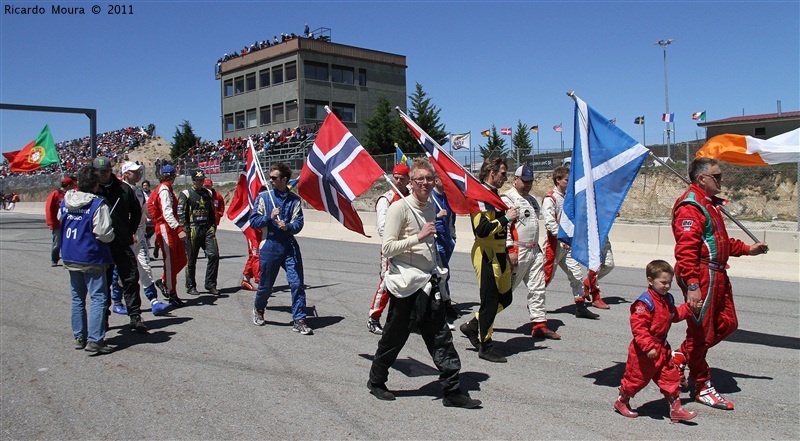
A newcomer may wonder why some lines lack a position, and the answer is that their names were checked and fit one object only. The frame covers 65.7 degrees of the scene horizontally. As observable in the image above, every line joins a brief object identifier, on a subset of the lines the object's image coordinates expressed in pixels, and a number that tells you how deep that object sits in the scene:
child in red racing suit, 4.50
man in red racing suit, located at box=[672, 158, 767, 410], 4.79
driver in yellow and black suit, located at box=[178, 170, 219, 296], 9.74
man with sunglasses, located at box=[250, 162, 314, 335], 7.18
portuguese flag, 24.50
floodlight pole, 47.51
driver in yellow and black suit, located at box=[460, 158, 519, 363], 5.93
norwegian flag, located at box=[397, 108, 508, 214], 5.78
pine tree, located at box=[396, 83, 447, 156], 42.41
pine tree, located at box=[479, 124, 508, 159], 49.53
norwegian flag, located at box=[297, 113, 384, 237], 6.21
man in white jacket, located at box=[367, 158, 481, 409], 4.85
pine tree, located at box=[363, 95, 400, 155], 41.22
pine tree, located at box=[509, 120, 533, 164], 58.75
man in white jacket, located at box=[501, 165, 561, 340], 6.54
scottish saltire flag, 5.38
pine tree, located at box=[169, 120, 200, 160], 62.66
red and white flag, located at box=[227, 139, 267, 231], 8.73
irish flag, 6.79
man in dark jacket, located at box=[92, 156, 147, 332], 7.10
